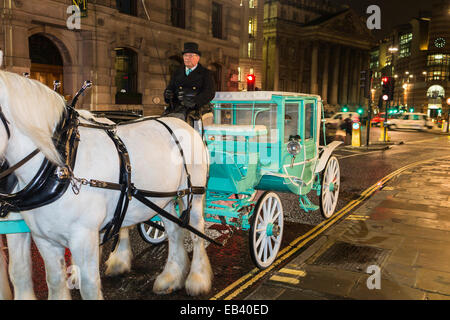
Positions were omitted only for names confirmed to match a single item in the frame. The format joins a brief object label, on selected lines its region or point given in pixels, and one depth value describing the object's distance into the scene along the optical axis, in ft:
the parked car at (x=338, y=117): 100.17
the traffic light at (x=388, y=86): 75.82
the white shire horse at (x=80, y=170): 9.14
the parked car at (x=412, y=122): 132.95
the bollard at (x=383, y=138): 82.65
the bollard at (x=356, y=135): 71.31
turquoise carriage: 16.84
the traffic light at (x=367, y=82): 67.56
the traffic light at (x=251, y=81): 44.75
